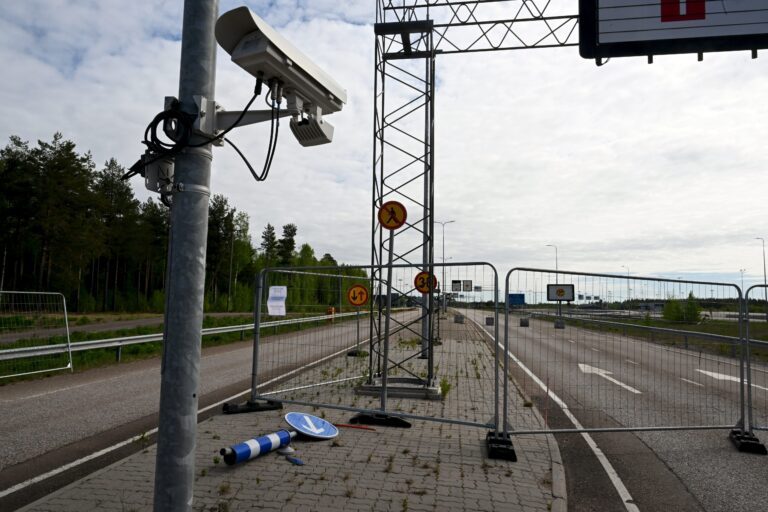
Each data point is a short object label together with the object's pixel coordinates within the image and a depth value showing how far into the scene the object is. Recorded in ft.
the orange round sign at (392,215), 25.99
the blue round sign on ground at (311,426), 19.24
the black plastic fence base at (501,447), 17.62
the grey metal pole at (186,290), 9.12
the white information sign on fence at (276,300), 26.66
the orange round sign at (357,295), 31.99
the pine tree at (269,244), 255.91
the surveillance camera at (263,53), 9.02
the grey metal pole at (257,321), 24.34
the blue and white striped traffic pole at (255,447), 15.79
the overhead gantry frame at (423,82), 32.01
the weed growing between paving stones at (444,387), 28.29
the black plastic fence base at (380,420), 22.03
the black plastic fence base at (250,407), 23.61
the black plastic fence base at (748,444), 19.49
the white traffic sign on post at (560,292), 22.43
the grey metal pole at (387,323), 21.99
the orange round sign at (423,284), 31.12
